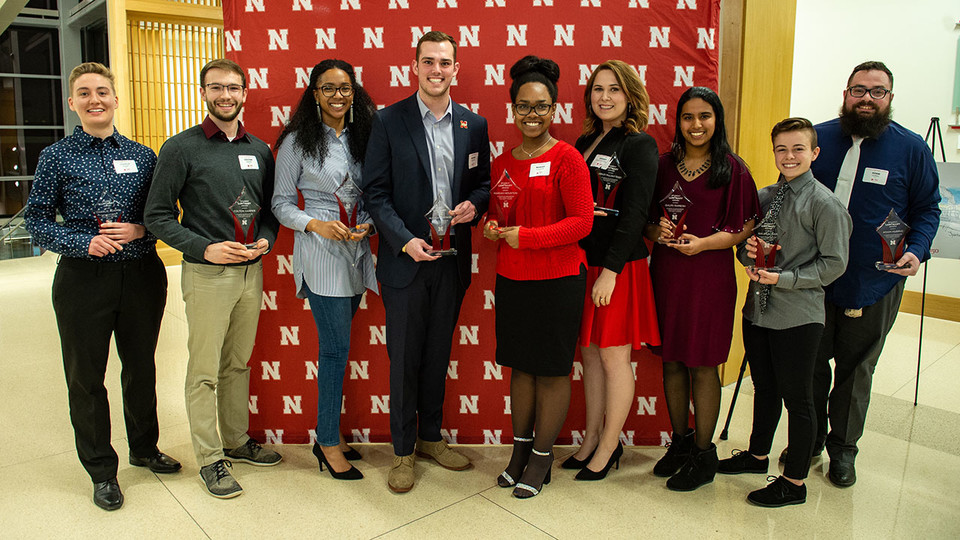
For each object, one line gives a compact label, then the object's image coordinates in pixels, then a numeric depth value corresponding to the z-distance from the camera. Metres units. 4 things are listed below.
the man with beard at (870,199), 2.98
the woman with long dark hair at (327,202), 2.95
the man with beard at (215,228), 2.80
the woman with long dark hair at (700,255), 2.84
